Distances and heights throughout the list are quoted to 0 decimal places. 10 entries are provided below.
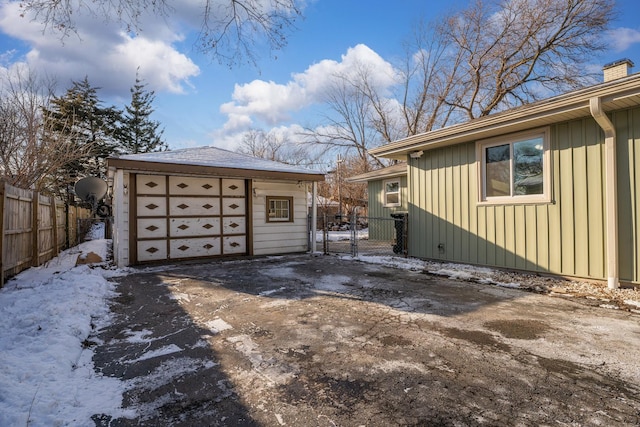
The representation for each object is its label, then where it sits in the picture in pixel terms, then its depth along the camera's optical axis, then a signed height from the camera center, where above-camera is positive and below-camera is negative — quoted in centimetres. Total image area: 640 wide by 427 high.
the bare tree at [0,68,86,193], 873 +238
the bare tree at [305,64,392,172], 2391 +703
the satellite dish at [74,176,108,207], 964 +93
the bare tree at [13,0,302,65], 371 +251
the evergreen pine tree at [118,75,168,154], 2306 +695
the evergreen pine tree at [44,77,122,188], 1858 +640
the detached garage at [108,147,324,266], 699 +31
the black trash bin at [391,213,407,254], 812 -48
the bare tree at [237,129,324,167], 3120 +712
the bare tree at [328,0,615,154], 1506 +854
